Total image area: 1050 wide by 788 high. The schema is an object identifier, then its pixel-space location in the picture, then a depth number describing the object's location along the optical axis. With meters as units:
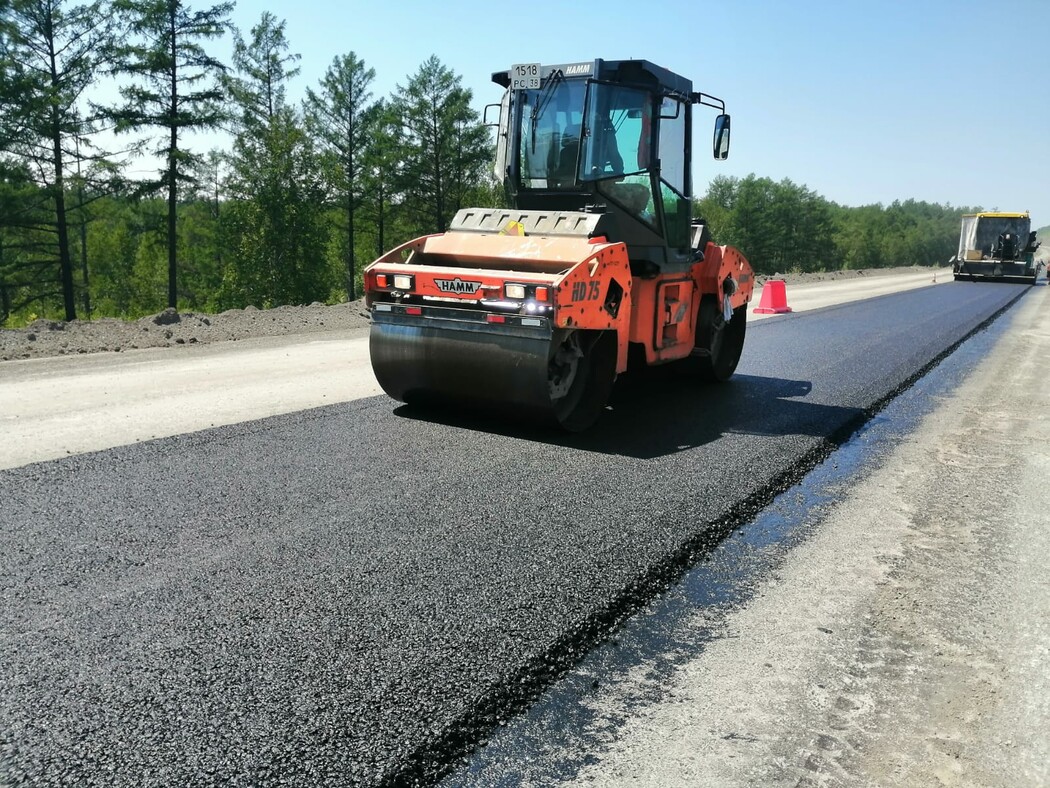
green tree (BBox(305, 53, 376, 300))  41.88
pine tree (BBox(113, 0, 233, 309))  25.48
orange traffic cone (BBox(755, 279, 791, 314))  17.64
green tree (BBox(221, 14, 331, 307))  36.56
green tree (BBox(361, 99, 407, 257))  41.31
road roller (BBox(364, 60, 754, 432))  5.66
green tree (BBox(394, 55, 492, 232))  42.31
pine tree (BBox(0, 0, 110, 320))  22.92
